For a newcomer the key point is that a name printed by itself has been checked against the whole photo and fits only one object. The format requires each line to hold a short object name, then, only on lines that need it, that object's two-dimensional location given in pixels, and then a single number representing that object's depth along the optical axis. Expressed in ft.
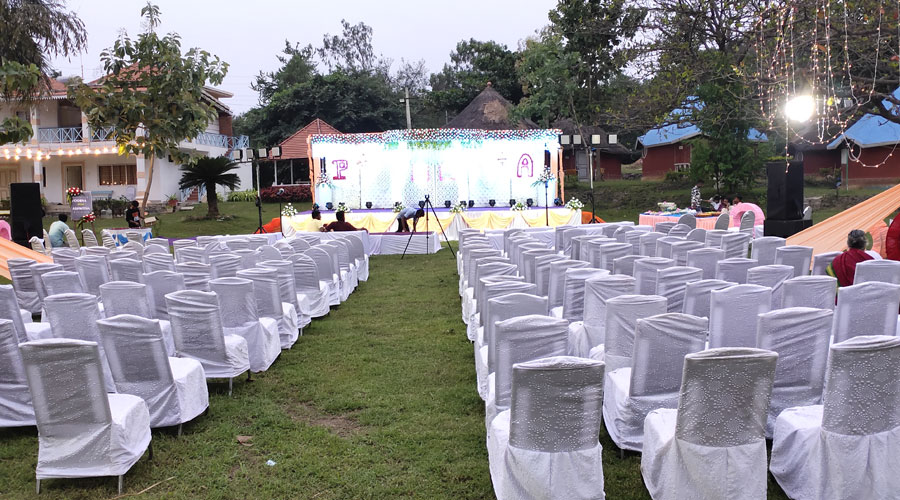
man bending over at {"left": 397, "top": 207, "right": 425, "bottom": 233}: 57.06
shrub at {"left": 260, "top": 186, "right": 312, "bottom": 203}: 106.32
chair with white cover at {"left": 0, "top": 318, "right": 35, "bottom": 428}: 16.20
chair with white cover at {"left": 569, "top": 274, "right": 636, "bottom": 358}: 19.13
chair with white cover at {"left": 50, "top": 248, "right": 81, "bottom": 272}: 33.48
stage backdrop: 71.61
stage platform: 62.85
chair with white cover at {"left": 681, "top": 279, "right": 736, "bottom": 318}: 19.10
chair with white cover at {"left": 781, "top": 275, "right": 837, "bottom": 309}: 18.45
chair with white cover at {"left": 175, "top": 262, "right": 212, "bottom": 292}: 24.22
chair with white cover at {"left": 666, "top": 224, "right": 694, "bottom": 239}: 39.07
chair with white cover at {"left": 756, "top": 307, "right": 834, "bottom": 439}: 14.15
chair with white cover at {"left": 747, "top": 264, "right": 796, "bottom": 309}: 20.98
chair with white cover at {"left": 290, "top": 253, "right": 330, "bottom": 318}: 28.66
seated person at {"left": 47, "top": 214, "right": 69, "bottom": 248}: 48.14
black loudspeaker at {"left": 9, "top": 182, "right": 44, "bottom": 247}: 50.80
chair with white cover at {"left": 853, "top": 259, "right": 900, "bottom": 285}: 21.12
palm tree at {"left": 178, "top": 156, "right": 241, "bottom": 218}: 76.02
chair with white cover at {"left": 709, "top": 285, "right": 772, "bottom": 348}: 16.56
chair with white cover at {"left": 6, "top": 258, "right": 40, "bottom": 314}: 30.27
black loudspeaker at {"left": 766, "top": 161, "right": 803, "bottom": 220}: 44.29
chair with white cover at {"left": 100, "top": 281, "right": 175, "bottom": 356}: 21.29
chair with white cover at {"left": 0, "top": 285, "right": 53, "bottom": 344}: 18.87
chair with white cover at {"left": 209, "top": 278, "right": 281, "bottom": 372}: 21.11
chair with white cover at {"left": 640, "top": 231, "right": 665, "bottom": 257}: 32.55
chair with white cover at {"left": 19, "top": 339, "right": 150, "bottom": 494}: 13.39
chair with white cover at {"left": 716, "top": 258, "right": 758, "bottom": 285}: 24.32
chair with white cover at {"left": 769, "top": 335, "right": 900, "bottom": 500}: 11.63
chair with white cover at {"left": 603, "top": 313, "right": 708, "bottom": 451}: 14.17
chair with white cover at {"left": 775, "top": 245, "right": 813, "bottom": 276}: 26.73
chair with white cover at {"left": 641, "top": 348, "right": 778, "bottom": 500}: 11.41
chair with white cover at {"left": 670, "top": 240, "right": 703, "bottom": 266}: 29.30
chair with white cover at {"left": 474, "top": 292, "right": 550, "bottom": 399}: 16.72
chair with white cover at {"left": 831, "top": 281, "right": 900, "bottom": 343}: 16.63
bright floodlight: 35.99
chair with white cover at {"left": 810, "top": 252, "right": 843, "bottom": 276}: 26.50
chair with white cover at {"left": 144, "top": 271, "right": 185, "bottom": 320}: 23.86
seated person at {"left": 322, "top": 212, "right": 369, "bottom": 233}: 50.81
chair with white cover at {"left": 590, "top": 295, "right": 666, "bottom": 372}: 16.40
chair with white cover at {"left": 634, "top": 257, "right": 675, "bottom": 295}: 22.91
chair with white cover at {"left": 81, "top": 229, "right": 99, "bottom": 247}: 48.91
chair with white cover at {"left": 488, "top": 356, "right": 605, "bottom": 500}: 11.35
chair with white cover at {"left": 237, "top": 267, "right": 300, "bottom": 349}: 23.36
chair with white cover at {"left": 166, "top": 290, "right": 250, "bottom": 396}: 19.02
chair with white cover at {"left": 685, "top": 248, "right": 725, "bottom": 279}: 26.61
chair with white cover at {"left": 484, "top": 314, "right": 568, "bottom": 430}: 14.30
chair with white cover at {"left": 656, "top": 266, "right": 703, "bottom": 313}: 21.61
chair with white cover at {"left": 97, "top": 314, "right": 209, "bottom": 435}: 16.01
